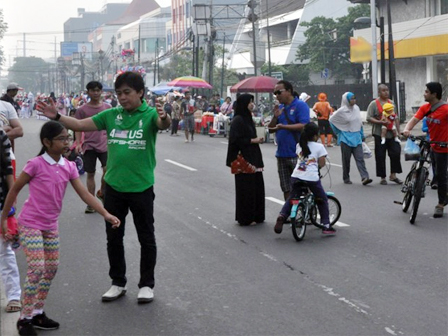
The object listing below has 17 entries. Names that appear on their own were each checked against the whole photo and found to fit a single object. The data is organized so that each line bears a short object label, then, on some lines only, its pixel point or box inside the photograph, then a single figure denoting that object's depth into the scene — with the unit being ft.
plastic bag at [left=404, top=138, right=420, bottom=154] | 41.68
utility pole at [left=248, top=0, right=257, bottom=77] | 137.39
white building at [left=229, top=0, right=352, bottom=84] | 234.38
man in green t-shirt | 22.85
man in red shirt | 37.35
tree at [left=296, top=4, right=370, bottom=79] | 194.59
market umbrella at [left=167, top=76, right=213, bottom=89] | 131.85
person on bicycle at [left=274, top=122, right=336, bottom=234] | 33.09
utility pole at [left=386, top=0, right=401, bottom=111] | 108.27
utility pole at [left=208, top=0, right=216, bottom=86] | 165.68
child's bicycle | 32.22
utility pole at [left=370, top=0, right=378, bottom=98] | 108.27
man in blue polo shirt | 36.06
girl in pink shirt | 20.31
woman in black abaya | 36.06
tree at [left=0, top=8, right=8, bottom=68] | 232.59
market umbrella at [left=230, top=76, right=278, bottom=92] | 104.01
